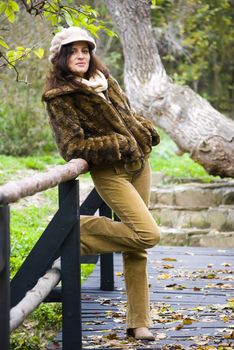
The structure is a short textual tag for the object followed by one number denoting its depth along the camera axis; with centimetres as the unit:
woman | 547
